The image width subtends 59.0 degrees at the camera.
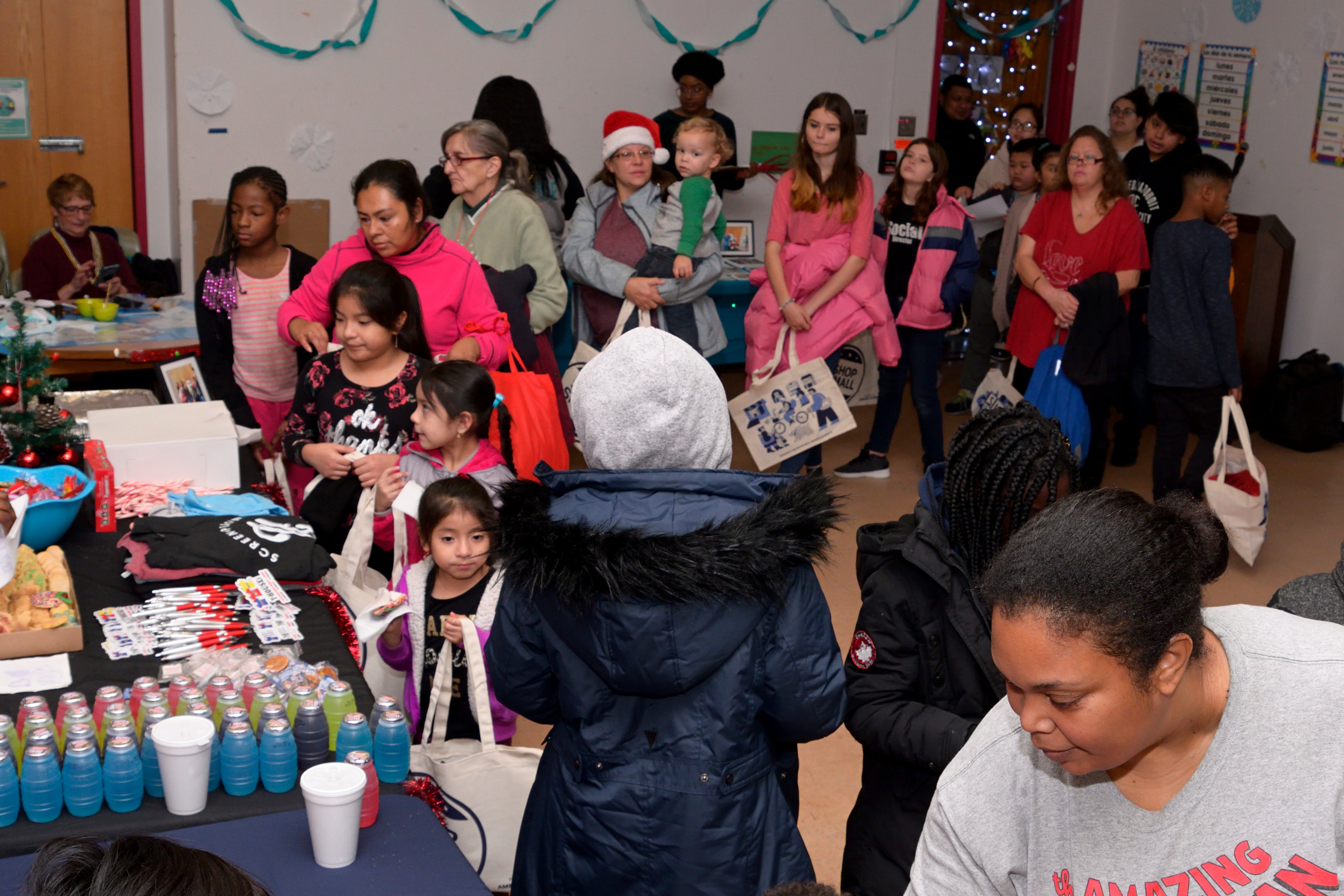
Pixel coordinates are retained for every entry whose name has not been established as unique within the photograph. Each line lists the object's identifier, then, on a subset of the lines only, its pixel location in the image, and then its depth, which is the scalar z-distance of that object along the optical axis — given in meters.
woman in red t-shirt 4.82
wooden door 5.73
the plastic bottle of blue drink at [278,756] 1.88
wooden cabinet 6.48
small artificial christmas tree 3.01
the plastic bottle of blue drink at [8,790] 1.76
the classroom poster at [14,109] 5.75
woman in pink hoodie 3.49
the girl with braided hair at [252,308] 3.94
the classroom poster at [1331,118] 6.29
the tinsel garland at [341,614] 2.43
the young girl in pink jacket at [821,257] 4.89
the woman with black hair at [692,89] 6.57
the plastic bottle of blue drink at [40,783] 1.76
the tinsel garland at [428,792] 2.00
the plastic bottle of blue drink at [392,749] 1.95
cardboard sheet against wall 6.01
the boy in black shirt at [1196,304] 4.56
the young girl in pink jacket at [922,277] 5.23
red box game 2.84
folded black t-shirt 2.57
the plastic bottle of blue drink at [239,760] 1.85
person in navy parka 1.69
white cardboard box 3.03
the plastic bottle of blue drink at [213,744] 1.87
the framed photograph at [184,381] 3.88
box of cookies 2.21
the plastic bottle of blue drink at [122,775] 1.79
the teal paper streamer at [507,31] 6.45
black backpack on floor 6.20
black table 1.78
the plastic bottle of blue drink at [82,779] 1.78
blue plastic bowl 2.63
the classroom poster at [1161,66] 7.36
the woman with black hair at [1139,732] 1.11
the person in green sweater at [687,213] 4.68
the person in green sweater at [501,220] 4.09
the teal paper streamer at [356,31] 6.08
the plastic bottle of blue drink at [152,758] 1.83
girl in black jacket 1.80
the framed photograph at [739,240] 7.31
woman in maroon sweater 5.12
